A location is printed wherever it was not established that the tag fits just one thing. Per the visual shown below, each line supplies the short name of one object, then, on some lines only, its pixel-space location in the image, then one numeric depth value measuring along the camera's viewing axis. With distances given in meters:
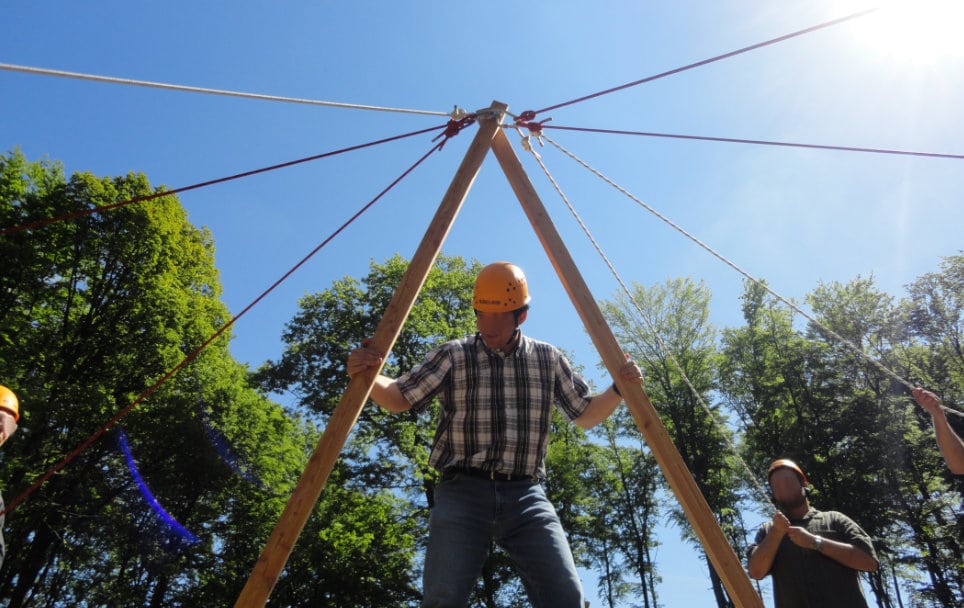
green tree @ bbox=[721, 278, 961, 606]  20.84
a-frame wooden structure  3.18
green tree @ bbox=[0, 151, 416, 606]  17.05
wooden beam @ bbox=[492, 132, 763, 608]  3.48
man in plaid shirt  3.07
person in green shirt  4.15
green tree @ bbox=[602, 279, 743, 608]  23.53
